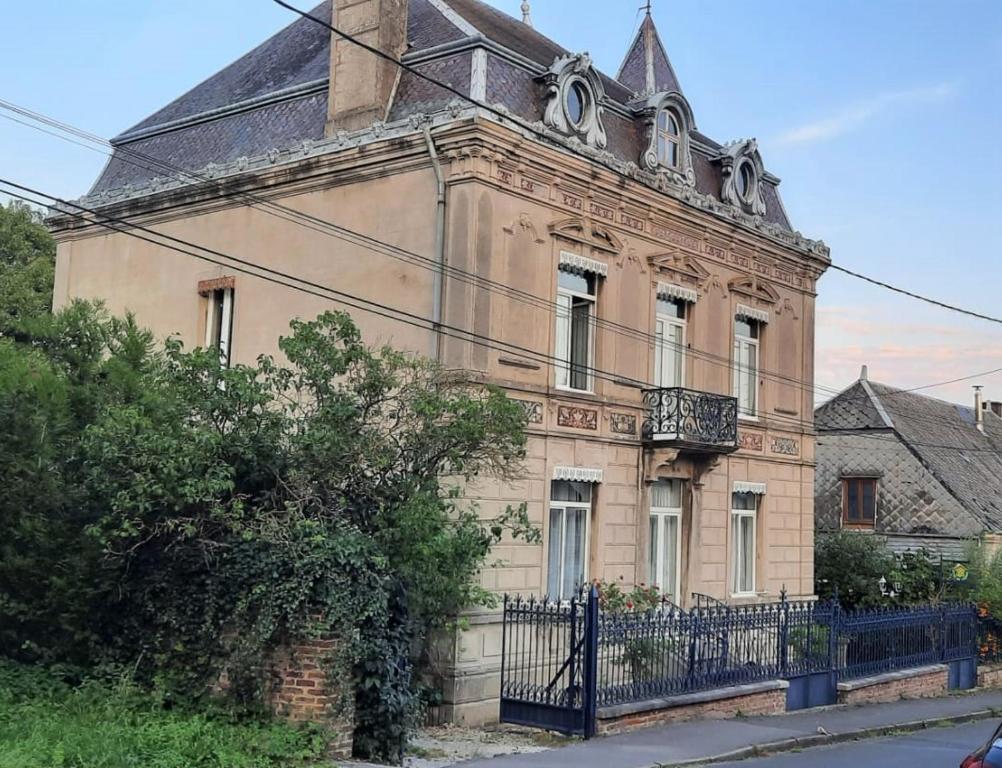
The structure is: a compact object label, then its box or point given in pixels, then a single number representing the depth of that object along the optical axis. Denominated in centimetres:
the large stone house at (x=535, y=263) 1797
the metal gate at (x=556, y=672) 1486
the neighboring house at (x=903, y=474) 3350
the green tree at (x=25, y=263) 2920
